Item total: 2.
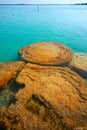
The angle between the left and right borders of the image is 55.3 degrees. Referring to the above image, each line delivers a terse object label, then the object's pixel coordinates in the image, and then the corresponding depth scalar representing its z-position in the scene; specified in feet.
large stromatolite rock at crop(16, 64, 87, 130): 8.40
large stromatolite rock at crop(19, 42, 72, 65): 15.12
